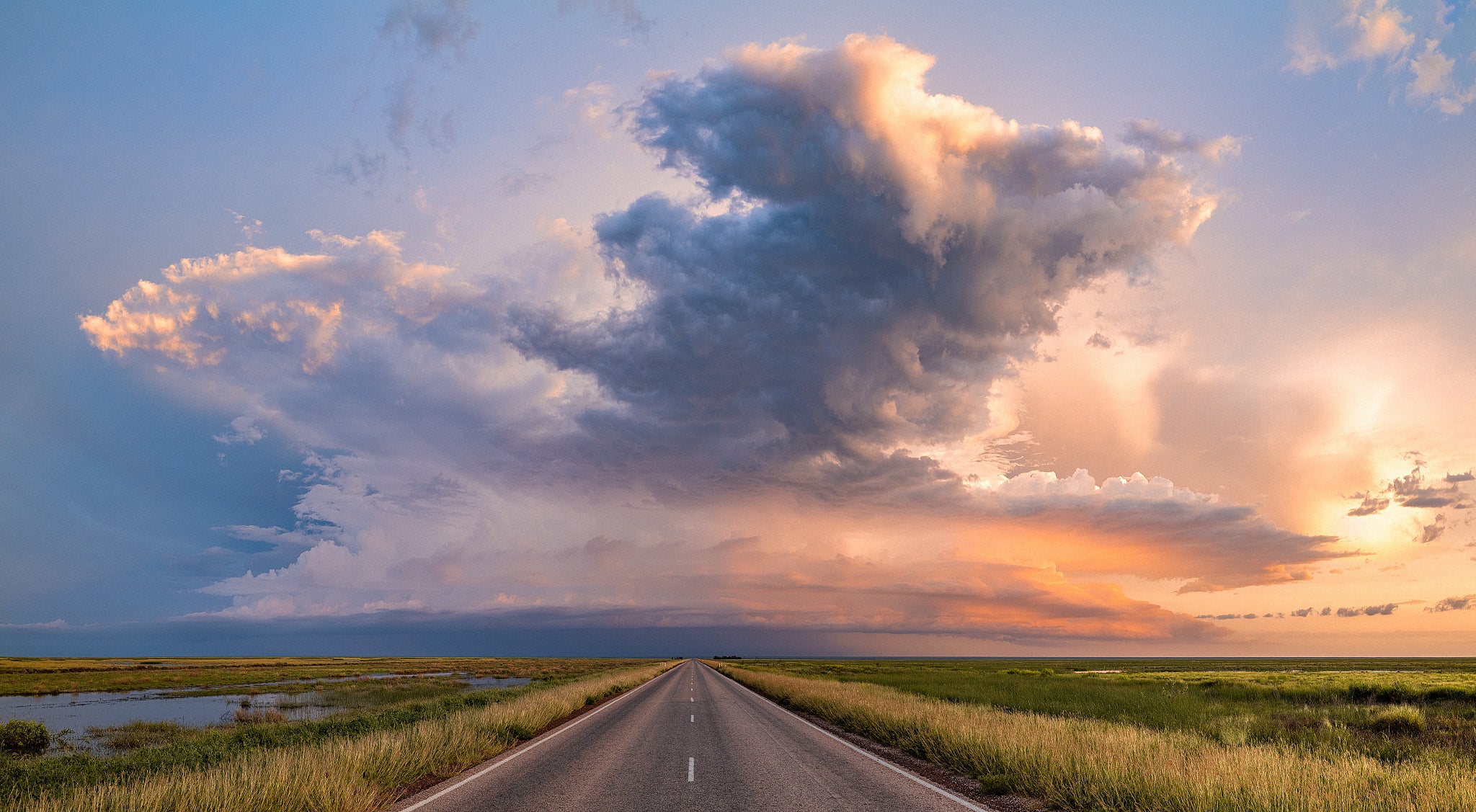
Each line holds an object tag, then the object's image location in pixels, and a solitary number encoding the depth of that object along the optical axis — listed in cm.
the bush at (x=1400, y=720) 2220
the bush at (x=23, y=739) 2255
